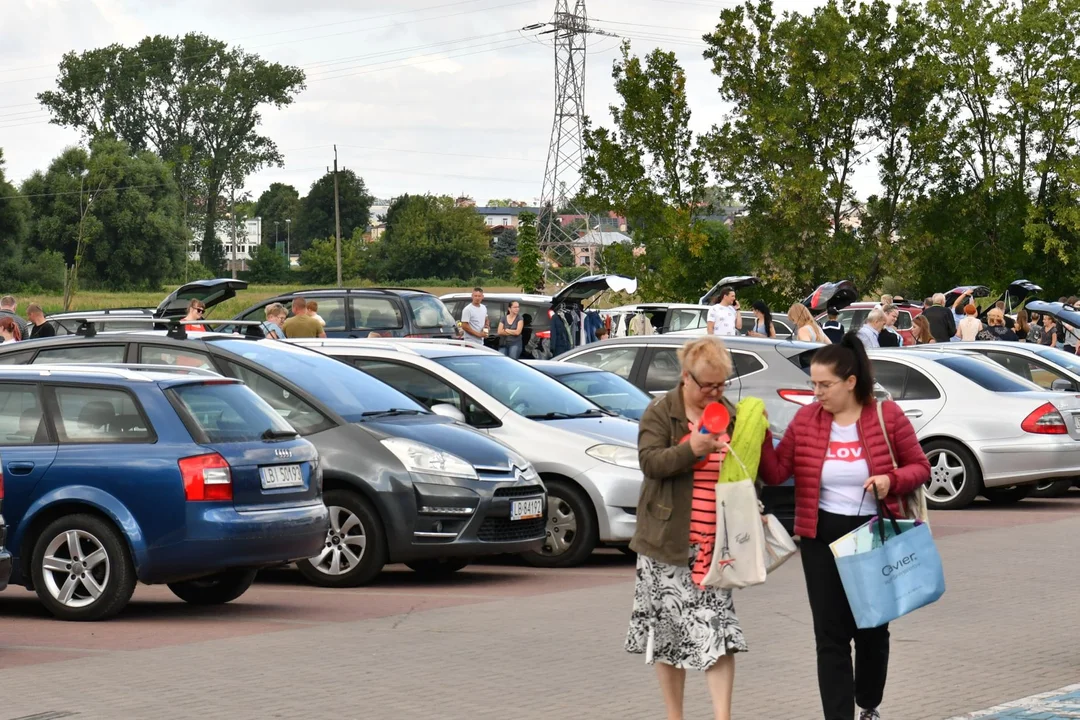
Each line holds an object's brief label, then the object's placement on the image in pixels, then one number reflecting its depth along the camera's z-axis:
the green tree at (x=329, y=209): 133.12
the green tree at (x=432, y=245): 123.31
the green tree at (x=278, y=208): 162.00
